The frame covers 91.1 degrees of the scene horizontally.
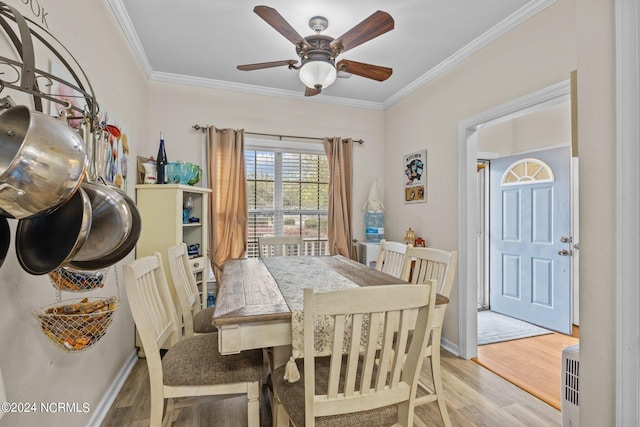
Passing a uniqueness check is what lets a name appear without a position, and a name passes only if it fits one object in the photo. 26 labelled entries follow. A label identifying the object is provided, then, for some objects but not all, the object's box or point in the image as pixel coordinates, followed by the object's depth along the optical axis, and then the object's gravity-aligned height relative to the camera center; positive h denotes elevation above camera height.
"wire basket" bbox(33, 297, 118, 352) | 0.97 -0.36
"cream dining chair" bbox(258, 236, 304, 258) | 3.19 -0.33
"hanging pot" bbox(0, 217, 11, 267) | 0.75 -0.06
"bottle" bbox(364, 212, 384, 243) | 3.92 -0.19
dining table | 1.29 -0.42
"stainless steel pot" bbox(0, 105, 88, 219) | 0.63 +0.10
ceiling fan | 1.75 +1.05
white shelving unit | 2.71 -0.03
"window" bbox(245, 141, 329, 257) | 3.72 +0.24
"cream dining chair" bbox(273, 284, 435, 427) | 1.04 -0.53
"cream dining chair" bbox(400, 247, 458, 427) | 1.68 -0.42
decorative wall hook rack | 0.73 +0.34
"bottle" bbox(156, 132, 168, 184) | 2.89 +0.42
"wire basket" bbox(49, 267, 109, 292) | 1.06 -0.24
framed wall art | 3.34 +0.40
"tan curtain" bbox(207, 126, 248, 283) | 3.39 +0.21
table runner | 1.32 -0.41
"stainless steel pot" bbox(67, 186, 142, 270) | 0.97 -0.11
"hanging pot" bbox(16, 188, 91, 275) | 0.78 -0.06
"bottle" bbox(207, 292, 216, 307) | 3.28 -0.92
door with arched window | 3.24 -0.29
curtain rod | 3.39 +0.91
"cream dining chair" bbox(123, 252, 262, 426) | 1.30 -0.73
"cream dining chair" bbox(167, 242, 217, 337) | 1.94 -0.53
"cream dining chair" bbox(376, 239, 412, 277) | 2.37 -0.36
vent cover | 1.57 -0.90
